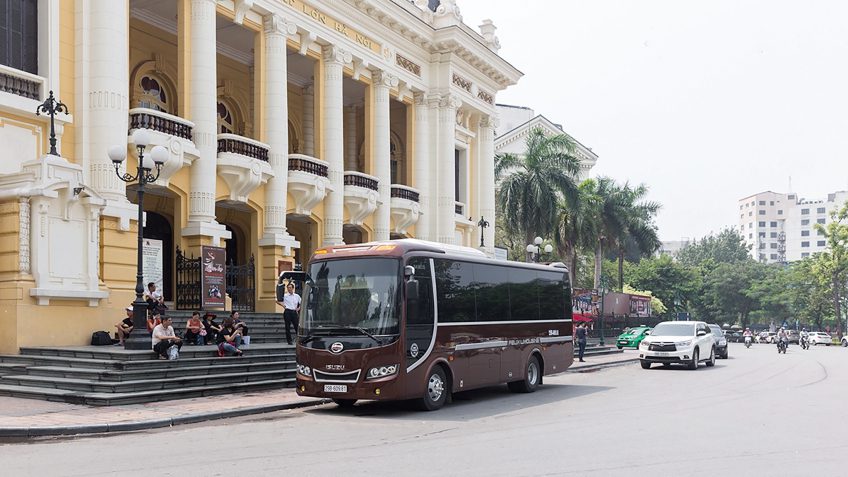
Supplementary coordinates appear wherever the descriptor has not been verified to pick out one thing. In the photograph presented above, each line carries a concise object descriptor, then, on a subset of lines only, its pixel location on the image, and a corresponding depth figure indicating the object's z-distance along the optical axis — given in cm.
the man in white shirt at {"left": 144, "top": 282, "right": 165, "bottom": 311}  1942
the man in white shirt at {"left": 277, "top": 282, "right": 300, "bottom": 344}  2112
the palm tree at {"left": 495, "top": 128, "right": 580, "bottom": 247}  4478
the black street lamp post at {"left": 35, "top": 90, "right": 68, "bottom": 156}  1823
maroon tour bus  1434
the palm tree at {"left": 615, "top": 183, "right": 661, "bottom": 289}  5984
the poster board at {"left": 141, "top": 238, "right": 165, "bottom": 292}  2242
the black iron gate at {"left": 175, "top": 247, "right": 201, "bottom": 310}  2355
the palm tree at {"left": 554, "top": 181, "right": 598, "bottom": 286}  5012
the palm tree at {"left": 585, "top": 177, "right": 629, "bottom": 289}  5919
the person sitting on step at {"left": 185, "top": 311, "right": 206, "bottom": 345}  1948
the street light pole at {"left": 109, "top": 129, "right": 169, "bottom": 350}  1697
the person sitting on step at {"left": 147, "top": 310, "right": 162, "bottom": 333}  1759
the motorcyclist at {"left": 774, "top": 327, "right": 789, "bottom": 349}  4516
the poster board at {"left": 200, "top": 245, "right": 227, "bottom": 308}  2345
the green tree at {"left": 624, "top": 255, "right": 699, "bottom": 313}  8662
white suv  2747
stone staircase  1493
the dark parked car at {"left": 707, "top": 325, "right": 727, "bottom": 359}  3494
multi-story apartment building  16300
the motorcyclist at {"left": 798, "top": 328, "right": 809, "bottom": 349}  5819
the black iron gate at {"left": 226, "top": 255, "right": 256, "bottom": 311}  2658
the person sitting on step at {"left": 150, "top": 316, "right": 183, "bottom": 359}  1658
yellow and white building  1852
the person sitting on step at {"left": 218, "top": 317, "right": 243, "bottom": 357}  1838
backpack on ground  1881
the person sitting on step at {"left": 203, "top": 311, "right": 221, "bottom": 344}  2034
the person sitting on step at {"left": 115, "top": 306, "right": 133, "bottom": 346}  1881
